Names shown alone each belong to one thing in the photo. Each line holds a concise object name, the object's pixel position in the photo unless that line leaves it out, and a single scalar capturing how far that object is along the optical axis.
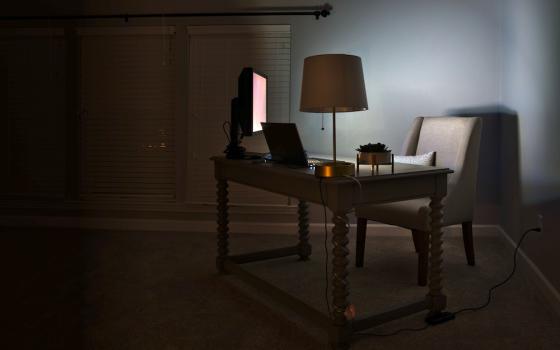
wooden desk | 1.94
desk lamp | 1.95
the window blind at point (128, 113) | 4.11
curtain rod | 3.87
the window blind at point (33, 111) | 4.19
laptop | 2.19
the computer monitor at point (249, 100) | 2.54
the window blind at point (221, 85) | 3.96
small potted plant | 2.05
